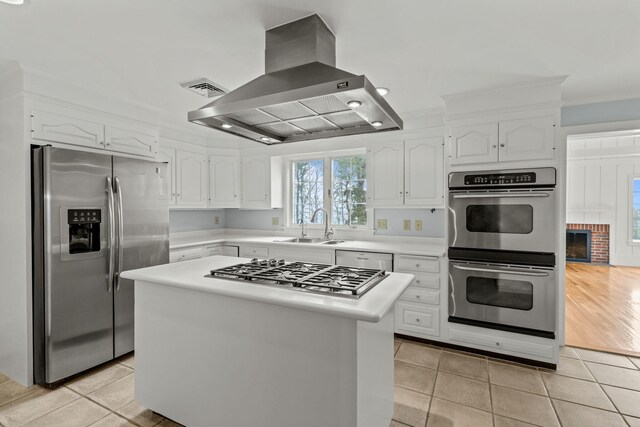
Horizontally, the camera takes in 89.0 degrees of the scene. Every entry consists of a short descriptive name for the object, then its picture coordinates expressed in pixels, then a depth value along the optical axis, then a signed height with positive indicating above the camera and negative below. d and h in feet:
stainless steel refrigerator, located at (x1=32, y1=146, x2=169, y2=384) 7.75 -1.06
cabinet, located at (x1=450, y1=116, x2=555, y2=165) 8.90 +1.97
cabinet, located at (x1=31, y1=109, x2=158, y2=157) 8.12 +2.16
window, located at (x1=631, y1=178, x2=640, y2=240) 21.95 -0.15
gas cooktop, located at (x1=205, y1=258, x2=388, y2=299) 5.31 -1.26
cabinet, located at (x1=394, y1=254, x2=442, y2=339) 10.28 -2.91
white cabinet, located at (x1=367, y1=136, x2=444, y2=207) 11.07 +1.30
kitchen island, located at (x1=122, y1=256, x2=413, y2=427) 4.71 -2.39
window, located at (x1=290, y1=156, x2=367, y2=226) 13.88 +0.92
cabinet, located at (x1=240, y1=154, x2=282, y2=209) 14.70 +1.26
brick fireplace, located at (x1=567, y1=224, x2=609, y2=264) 22.67 -2.33
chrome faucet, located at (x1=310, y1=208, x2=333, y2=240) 13.64 -0.81
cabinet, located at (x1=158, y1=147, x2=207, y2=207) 12.84 +1.39
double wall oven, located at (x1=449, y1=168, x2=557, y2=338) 8.89 -1.14
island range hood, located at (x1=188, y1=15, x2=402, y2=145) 4.98 +1.78
